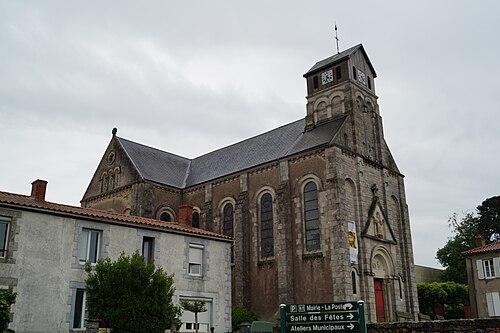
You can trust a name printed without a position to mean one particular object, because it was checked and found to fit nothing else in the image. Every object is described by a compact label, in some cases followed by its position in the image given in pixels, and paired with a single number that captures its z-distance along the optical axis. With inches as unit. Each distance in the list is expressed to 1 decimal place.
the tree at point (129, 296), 631.8
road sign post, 458.3
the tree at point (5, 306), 529.7
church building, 1136.8
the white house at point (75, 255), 645.3
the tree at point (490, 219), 1991.9
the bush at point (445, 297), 1616.6
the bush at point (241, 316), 1097.4
